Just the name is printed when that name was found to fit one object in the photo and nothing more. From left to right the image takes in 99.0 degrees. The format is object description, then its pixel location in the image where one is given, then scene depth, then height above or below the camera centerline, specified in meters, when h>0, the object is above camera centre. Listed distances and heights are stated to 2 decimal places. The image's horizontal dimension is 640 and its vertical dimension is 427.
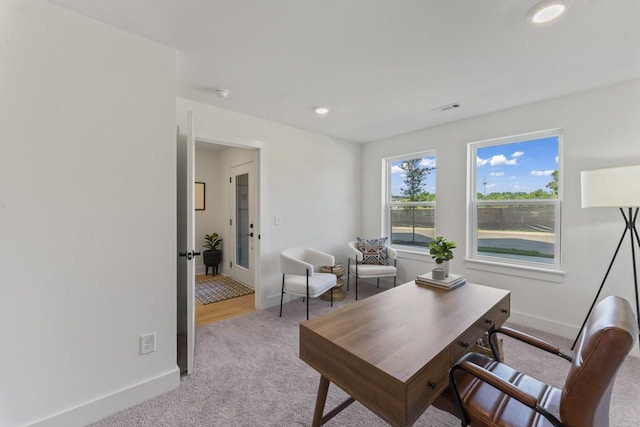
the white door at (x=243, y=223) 4.23 -0.23
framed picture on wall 5.06 +0.24
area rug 3.82 -1.24
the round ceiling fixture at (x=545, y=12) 1.45 +1.10
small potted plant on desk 2.13 -0.33
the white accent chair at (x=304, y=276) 3.04 -0.82
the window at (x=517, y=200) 2.86 +0.12
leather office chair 0.91 -0.68
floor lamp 1.97 +0.14
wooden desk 1.01 -0.60
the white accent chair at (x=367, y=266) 3.67 -0.79
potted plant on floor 4.99 -0.79
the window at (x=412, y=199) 3.89 +0.17
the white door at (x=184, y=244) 2.05 -0.30
